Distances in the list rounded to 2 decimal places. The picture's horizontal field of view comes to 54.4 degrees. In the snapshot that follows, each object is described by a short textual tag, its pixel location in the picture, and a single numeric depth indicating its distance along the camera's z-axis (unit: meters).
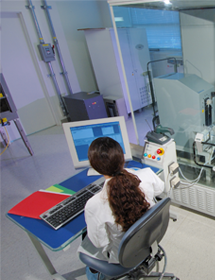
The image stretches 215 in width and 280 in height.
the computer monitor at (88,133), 1.46
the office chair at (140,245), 0.88
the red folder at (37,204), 1.32
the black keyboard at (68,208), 1.19
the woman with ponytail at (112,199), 0.90
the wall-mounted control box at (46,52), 4.23
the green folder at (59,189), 1.46
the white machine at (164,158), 1.56
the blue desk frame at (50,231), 1.09
